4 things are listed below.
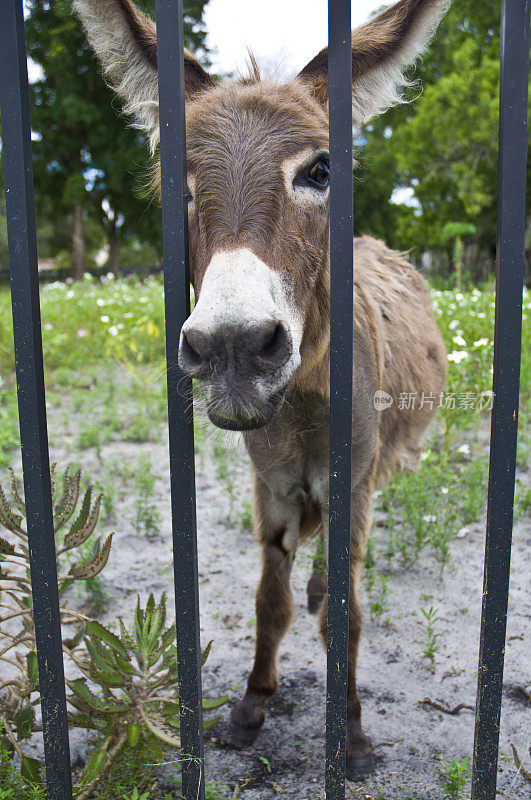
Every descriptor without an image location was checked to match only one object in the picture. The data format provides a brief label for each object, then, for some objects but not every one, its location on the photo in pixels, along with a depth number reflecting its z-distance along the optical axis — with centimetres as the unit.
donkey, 123
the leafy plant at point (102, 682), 159
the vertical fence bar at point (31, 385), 119
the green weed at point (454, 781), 159
